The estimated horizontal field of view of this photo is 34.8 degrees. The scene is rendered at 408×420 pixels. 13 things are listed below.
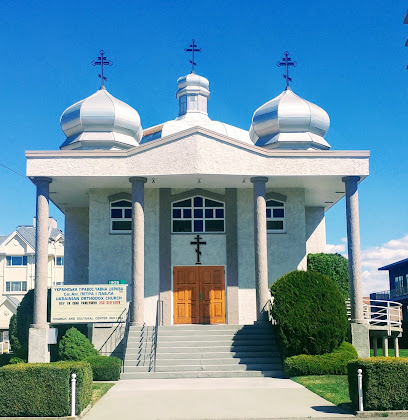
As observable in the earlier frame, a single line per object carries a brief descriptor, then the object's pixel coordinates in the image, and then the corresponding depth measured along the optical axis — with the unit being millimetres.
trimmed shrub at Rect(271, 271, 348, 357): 18828
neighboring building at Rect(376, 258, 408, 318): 56950
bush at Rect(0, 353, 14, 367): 22812
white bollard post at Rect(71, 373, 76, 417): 12203
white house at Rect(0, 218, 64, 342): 64500
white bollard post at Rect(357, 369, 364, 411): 12156
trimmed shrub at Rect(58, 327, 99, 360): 19922
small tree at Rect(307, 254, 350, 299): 24391
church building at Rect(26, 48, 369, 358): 22609
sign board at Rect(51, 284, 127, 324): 21750
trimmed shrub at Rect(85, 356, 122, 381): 18484
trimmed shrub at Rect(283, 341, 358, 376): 18156
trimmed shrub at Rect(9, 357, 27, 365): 21222
